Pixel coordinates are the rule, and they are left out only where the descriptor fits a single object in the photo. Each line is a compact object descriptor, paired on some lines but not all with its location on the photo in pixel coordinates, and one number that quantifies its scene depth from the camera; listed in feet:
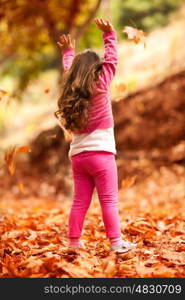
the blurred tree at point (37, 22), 21.44
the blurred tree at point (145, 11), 42.68
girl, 10.11
